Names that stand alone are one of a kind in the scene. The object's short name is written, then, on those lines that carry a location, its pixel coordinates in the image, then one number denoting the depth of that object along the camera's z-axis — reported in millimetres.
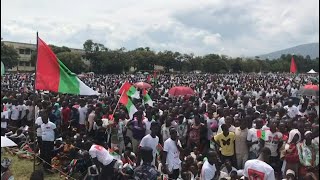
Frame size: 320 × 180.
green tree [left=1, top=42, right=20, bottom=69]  43642
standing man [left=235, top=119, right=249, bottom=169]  5761
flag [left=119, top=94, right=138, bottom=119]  7873
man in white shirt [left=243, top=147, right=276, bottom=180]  3878
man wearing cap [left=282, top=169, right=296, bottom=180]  4872
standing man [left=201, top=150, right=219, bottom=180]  4576
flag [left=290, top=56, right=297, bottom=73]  20659
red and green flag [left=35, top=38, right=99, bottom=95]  5421
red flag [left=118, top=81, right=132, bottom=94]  8308
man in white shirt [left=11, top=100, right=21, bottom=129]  9071
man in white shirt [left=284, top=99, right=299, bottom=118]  8672
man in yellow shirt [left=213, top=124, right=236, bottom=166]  5707
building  60566
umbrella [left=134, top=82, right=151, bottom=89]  13387
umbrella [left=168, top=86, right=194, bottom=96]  11935
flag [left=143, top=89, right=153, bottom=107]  9918
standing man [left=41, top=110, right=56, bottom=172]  6419
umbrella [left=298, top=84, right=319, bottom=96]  9460
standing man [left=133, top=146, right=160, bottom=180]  3981
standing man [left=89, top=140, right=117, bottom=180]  5019
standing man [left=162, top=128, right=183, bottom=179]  5332
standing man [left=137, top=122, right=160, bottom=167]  5516
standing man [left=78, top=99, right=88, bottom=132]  8315
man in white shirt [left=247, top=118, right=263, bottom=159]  5745
